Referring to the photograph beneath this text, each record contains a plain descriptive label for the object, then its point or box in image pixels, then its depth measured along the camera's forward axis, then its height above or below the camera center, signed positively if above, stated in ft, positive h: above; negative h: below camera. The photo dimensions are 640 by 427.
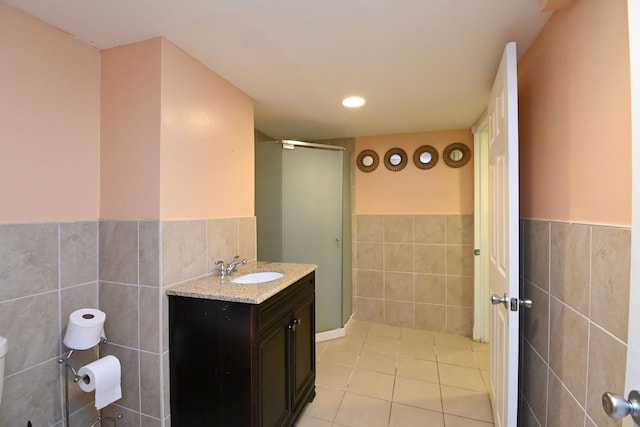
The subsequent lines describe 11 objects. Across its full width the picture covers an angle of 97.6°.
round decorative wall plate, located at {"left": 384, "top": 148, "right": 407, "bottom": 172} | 9.96 +1.98
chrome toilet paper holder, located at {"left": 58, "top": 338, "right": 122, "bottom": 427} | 4.06 -2.37
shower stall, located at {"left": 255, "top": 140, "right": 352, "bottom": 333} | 8.45 +0.07
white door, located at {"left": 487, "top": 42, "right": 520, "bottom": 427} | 3.76 -0.32
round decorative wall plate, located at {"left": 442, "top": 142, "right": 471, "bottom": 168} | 9.26 +1.98
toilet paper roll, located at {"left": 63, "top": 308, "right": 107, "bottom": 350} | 3.99 -1.68
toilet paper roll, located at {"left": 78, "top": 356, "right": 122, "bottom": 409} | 3.98 -2.39
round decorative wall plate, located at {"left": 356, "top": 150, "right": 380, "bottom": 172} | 10.29 +1.99
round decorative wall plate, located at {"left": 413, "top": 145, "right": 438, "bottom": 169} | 9.61 +1.98
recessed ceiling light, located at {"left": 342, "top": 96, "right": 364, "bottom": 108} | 6.79 +2.82
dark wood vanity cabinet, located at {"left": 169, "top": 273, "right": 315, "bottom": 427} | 4.17 -2.30
